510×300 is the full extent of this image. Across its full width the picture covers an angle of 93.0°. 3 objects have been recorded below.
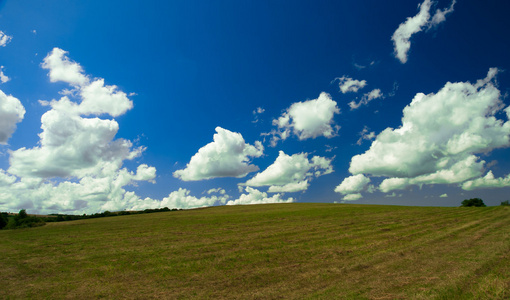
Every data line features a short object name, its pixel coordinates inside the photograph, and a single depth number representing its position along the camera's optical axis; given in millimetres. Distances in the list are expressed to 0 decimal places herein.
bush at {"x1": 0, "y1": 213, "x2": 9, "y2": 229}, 57319
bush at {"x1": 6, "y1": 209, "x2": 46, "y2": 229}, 53219
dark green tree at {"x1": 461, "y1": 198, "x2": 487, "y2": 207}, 75662
